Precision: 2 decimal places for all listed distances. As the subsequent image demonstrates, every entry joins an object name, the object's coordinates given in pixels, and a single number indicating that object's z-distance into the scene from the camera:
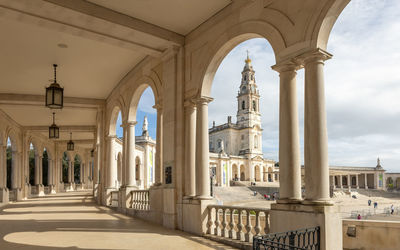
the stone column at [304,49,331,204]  6.32
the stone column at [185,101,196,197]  10.12
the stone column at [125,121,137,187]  15.57
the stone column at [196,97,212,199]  9.73
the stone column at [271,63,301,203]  6.97
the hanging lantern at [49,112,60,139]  17.67
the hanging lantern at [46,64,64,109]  11.18
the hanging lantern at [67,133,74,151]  26.05
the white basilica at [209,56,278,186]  91.81
